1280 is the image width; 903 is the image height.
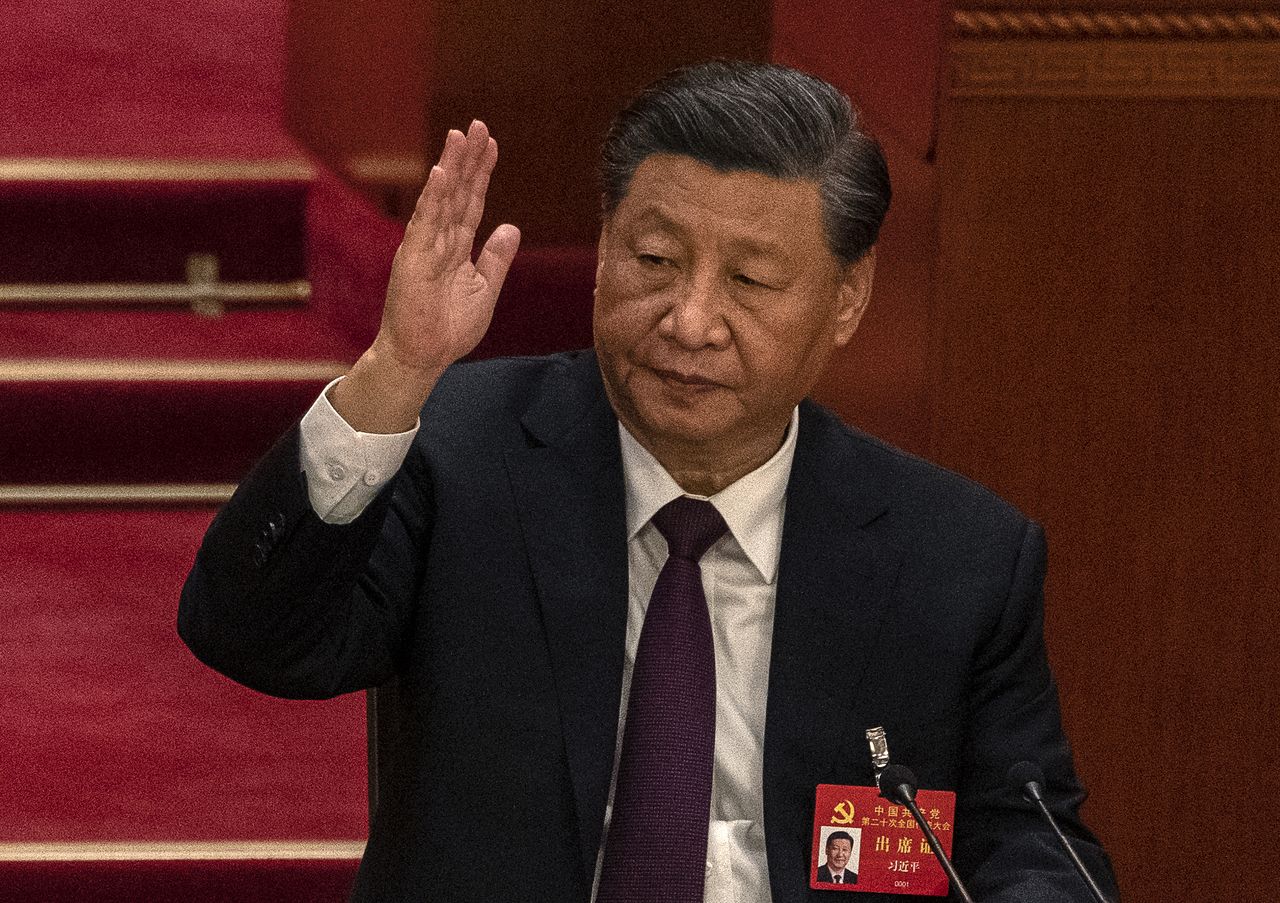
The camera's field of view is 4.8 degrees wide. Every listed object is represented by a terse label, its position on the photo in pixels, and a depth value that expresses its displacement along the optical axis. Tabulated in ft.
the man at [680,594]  34.80
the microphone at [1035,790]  34.22
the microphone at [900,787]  34.24
